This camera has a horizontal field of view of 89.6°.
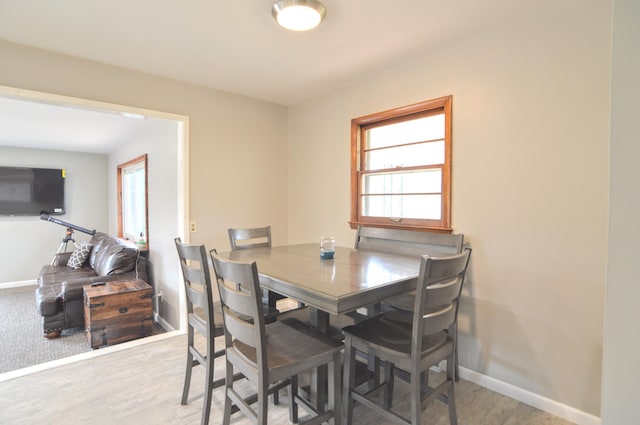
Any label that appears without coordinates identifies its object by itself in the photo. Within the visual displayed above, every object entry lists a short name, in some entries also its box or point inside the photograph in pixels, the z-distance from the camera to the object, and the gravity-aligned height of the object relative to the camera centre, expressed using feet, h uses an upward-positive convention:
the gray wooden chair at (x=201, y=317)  5.49 -2.18
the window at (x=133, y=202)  14.43 +0.12
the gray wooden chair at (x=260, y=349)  4.30 -2.21
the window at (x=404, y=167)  7.97 +1.04
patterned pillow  16.02 -2.62
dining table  4.48 -1.19
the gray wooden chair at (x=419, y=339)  4.50 -2.17
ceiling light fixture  5.67 +3.48
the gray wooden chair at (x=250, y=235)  8.74 -0.86
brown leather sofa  11.07 -3.16
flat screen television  17.66 +0.74
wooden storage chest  10.03 -3.48
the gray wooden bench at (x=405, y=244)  7.11 -1.00
